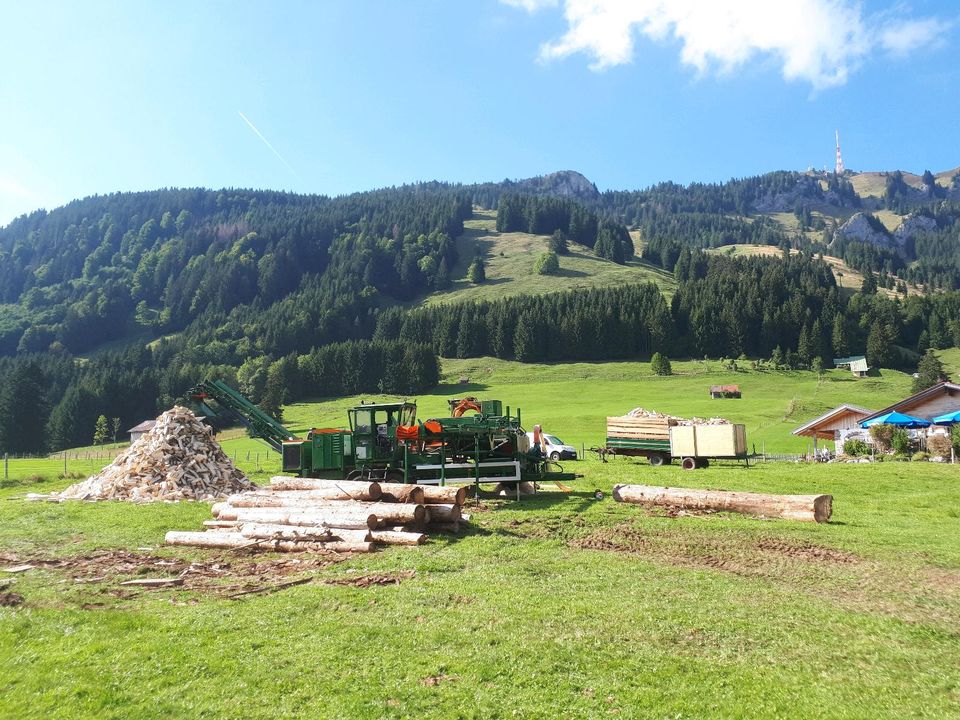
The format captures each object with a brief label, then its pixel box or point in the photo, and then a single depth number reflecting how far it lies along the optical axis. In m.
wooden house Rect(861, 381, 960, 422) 38.30
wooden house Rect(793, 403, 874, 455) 41.16
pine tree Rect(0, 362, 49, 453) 83.06
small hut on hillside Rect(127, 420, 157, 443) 74.69
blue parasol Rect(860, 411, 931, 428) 35.09
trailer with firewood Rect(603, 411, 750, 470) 30.23
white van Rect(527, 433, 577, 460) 34.41
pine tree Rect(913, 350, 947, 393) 77.94
